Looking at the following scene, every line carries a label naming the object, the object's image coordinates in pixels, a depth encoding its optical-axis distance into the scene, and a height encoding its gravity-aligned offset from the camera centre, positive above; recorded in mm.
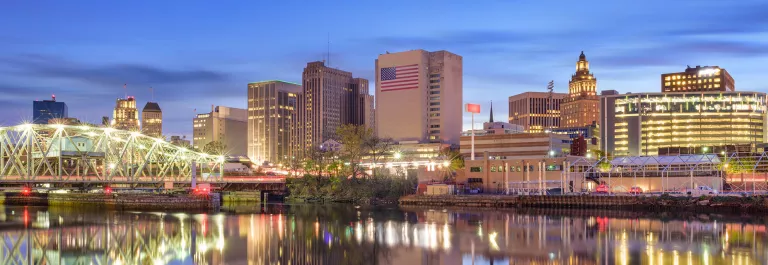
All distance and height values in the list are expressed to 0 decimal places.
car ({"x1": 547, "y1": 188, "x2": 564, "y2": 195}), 105250 -5649
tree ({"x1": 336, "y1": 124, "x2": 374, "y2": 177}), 132375 +1593
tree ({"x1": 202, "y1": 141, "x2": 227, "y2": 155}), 187662 +614
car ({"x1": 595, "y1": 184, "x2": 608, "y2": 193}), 105681 -5256
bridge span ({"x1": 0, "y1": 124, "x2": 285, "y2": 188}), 112250 -334
